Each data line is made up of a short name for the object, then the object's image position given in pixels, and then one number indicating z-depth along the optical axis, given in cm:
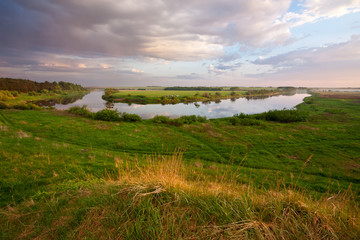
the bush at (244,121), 2319
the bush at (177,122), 2325
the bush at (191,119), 2434
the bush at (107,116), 2427
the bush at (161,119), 2420
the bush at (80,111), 2690
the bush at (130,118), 2477
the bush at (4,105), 2993
